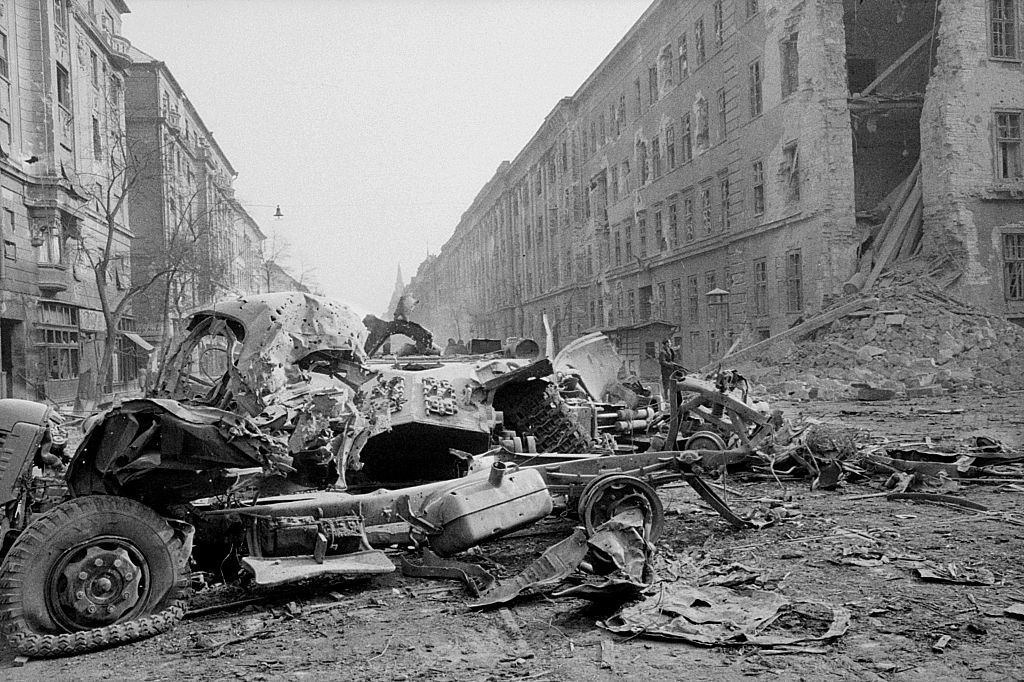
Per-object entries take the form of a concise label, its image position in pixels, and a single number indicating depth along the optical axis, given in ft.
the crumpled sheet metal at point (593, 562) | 17.46
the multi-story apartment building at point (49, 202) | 77.36
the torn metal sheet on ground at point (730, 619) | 14.99
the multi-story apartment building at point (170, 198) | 116.37
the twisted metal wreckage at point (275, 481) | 15.78
